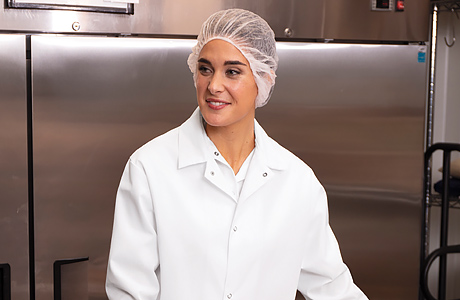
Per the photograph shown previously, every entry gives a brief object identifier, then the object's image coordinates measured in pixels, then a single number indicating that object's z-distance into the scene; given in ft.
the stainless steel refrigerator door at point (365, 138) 7.36
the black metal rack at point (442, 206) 8.02
